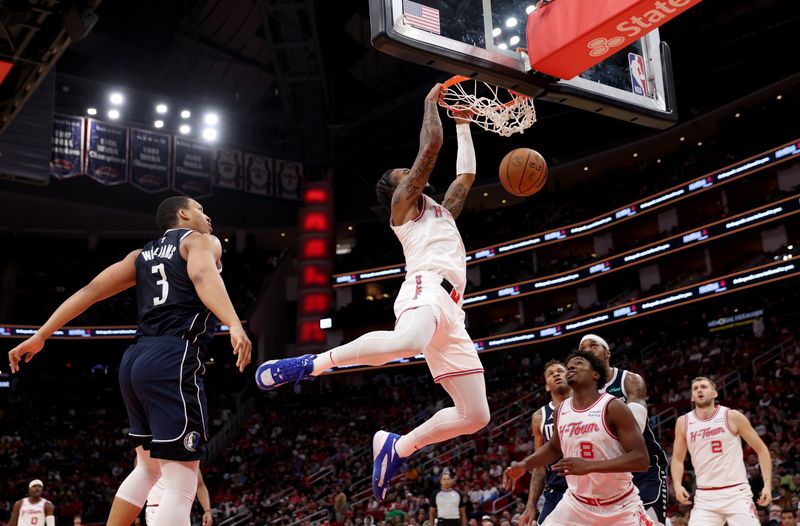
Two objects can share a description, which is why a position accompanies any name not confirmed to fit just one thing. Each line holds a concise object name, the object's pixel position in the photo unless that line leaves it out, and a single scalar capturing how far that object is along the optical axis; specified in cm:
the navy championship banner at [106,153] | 2957
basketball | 754
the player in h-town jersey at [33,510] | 1193
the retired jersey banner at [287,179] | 3509
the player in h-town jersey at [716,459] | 787
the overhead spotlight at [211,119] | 3278
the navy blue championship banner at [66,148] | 2855
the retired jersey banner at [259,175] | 3388
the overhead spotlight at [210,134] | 3272
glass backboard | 671
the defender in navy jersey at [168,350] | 413
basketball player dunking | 555
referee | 1341
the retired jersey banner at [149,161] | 3056
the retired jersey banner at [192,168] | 3159
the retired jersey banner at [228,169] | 3284
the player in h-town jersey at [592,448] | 523
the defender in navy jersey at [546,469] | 675
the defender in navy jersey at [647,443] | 642
